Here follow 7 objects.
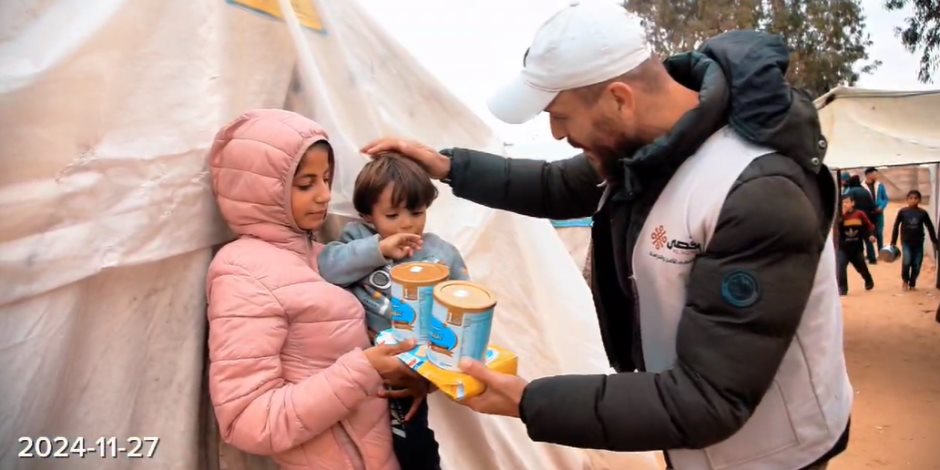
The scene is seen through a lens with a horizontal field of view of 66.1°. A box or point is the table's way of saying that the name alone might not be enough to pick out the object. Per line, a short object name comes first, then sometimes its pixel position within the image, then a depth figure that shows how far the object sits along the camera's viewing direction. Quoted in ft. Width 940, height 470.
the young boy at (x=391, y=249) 6.58
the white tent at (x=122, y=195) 5.63
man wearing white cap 4.73
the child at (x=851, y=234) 30.42
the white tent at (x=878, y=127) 20.30
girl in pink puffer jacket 5.71
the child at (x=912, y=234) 30.50
